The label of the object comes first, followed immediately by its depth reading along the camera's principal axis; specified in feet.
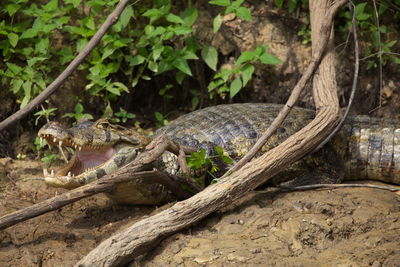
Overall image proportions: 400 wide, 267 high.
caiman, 26.27
